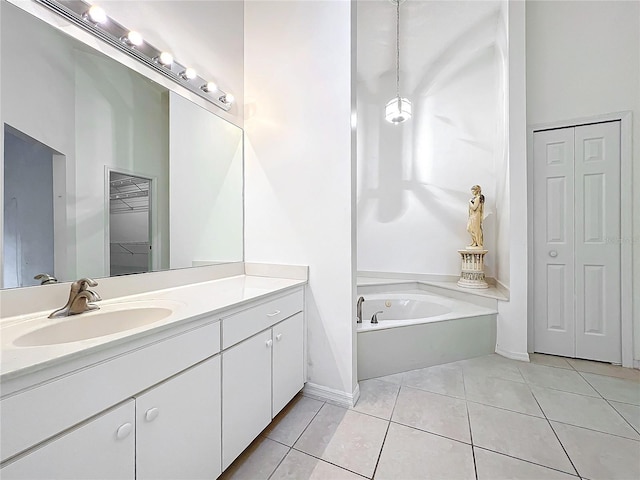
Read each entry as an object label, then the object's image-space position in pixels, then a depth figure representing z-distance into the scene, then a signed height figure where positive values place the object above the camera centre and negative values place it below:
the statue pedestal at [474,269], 2.92 -0.34
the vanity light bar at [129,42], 1.11 +0.94
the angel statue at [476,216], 2.92 +0.24
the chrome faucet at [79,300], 0.99 -0.23
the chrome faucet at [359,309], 2.28 -0.61
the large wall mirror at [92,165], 1.00 +0.35
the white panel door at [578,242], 2.24 -0.03
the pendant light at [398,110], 2.46 +1.19
